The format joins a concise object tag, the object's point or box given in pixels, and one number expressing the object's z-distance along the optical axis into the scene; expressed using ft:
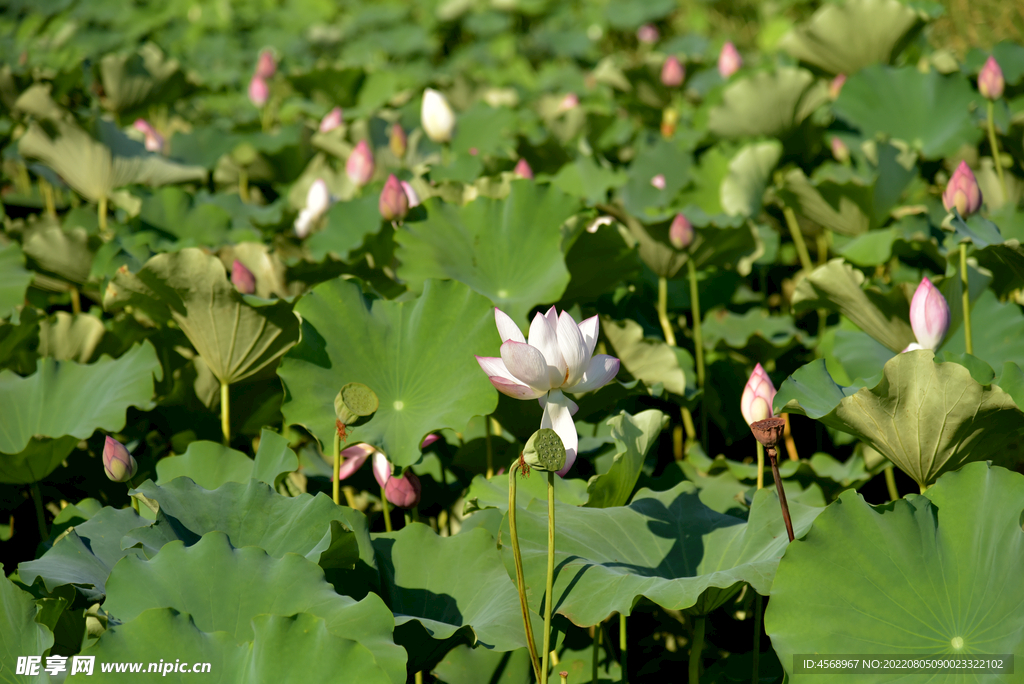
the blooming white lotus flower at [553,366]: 20.10
